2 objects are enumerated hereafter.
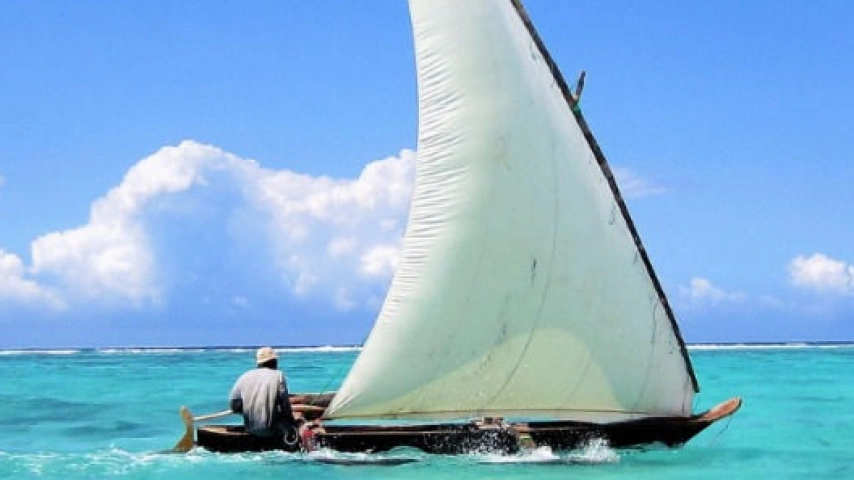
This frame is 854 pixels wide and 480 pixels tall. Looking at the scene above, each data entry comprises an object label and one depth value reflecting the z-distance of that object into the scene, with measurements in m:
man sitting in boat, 15.31
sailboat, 15.16
